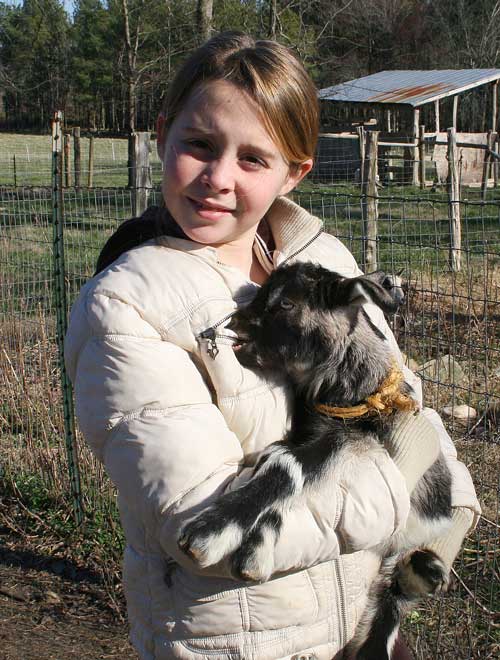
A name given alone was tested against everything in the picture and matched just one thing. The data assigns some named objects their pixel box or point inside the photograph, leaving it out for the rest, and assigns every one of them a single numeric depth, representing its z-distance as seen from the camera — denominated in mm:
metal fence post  5777
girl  1975
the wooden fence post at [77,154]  23684
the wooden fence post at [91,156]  22984
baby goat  1998
